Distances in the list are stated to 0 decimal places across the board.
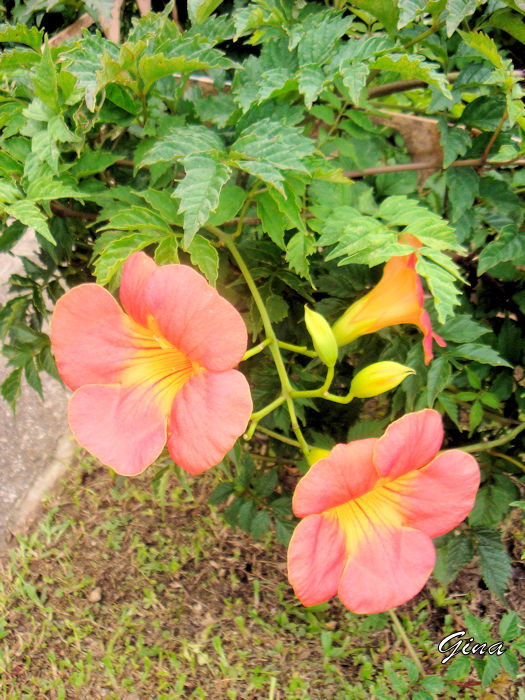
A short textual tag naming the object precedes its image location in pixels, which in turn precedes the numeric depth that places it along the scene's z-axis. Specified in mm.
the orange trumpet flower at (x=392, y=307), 261
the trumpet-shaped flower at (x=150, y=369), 224
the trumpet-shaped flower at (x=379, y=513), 231
